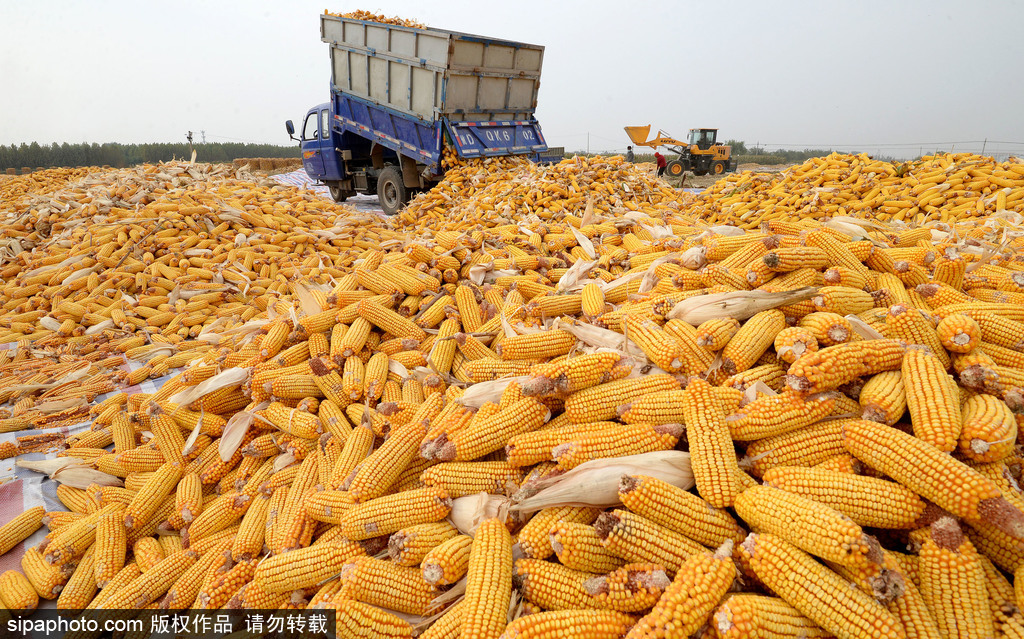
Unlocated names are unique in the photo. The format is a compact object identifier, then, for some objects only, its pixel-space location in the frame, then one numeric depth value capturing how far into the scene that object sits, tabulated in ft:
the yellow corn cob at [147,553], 9.27
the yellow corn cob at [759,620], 4.74
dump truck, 39.70
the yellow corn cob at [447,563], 6.37
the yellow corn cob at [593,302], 10.48
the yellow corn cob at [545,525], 6.20
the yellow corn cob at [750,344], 7.88
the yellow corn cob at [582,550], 5.86
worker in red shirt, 72.54
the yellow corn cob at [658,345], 7.98
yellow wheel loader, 74.54
